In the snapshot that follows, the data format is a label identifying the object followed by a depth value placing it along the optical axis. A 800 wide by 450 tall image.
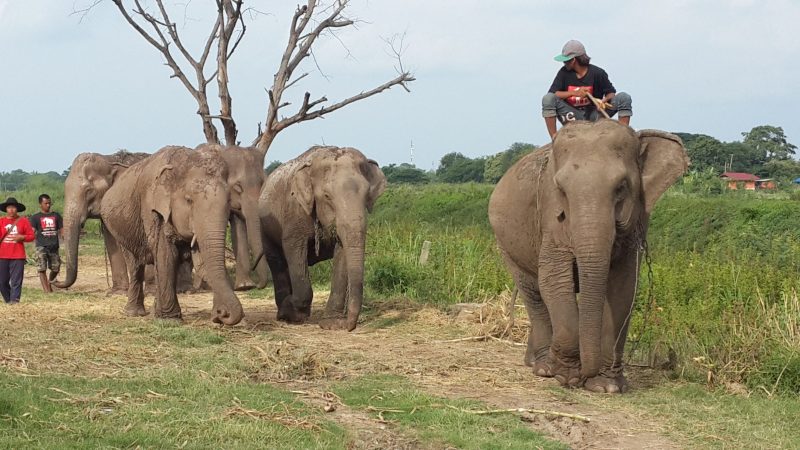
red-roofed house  53.15
